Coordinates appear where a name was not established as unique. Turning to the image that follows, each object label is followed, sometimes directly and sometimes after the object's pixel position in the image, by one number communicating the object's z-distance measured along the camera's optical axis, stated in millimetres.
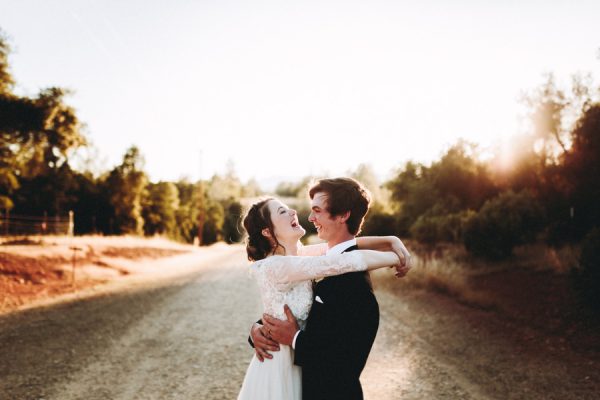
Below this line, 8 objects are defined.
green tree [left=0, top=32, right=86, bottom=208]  14391
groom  2209
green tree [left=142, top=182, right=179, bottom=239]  49219
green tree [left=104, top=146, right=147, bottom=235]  41781
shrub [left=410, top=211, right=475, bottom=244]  17778
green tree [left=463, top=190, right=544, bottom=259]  13938
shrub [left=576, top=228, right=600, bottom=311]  7980
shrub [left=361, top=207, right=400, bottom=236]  22844
